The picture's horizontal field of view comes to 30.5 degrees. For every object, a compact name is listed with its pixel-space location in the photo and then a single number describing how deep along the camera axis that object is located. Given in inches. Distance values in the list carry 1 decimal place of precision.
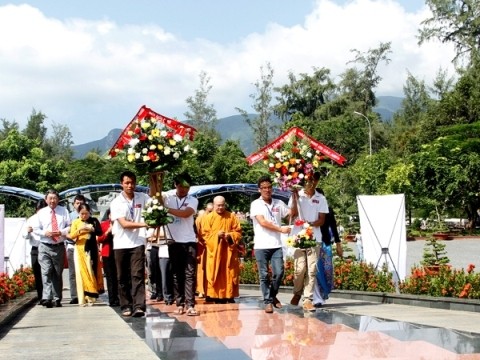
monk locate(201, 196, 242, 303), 542.0
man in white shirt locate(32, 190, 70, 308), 573.6
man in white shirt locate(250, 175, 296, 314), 472.4
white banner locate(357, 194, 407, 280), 633.6
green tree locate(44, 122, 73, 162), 4047.7
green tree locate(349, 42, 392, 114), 3154.5
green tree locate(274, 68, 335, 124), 3211.1
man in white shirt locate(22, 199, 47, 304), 600.1
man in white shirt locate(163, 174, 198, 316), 466.0
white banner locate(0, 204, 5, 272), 632.4
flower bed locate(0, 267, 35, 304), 540.0
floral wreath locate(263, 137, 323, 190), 465.4
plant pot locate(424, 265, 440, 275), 575.1
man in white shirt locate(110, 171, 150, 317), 450.9
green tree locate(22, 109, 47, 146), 4013.5
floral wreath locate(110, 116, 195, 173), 460.8
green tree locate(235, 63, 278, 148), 3196.4
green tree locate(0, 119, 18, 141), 3580.2
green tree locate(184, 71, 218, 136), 3358.8
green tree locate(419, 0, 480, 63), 2245.3
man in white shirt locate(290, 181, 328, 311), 480.7
